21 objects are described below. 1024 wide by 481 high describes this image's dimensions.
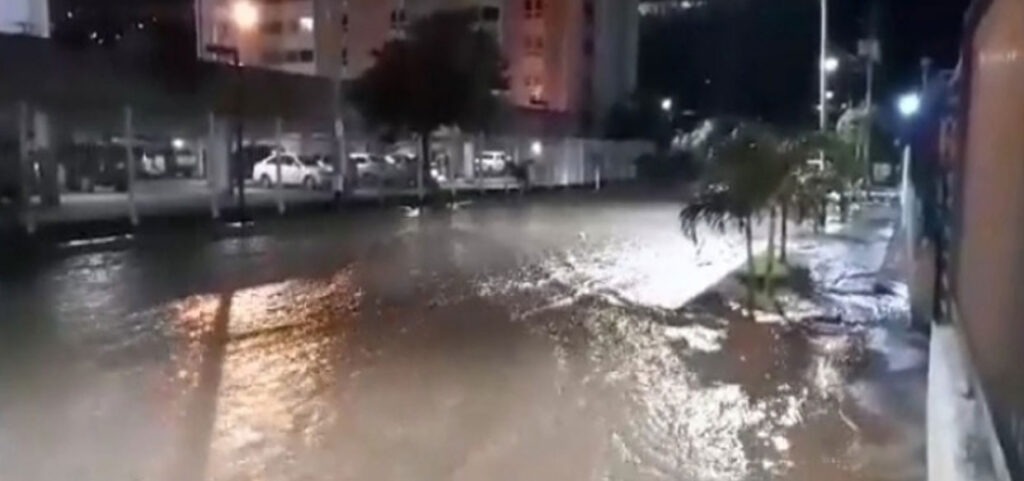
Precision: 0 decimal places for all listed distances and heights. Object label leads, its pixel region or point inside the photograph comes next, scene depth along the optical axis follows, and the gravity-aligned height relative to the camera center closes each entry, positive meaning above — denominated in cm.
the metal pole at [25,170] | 2480 -64
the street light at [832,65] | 5484 +274
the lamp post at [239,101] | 3316 +85
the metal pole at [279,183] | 3346 -128
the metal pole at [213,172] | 3120 -92
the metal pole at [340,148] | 4034 -46
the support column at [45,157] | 3005 -50
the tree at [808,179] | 1466 -58
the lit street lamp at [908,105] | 1818 +36
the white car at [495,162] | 5988 -140
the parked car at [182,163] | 5241 -115
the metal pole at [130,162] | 2714 -56
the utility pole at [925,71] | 1480 +68
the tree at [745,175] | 1455 -51
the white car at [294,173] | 4950 -150
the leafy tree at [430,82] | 4269 +166
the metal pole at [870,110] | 3512 +53
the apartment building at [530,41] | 7656 +582
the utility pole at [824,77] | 3944 +159
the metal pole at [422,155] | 4425 -77
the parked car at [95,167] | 3875 -99
